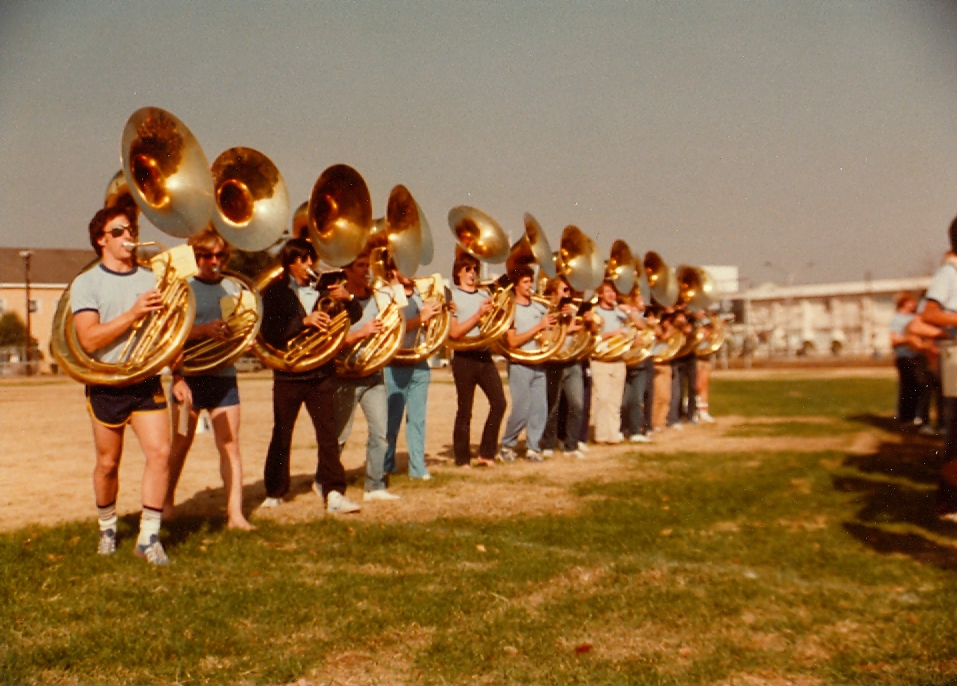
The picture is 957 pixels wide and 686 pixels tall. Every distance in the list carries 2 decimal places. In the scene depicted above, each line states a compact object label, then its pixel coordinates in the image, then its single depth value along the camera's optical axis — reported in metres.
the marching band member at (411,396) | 9.13
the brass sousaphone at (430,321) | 9.05
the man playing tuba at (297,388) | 7.32
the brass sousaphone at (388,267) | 7.95
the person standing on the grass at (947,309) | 6.30
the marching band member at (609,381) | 12.56
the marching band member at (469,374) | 9.80
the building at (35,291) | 15.30
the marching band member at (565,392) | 11.19
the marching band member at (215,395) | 6.62
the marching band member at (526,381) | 10.56
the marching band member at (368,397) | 7.96
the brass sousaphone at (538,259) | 10.82
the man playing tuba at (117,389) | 5.49
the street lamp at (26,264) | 18.38
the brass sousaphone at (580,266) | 11.47
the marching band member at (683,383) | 14.94
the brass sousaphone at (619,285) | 12.44
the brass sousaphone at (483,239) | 10.41
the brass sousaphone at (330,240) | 7.32
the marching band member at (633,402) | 13.03
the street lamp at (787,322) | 19.08
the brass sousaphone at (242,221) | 6.56
